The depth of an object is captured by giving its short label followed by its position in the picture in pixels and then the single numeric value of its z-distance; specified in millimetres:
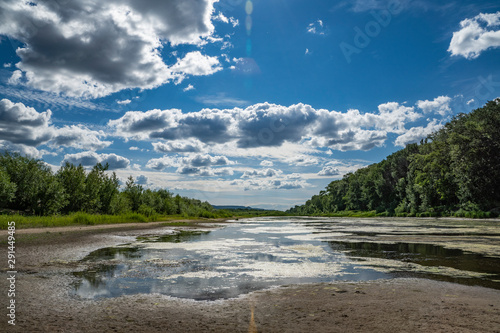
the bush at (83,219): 29734
